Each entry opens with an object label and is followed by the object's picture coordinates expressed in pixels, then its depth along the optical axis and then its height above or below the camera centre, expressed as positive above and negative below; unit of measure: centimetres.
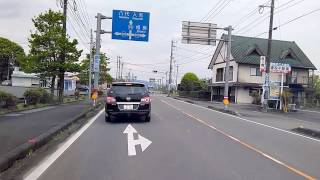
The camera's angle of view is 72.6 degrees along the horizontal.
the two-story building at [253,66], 2793 +330
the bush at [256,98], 2505 -86
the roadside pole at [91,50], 2394 +438
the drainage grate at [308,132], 835 -162
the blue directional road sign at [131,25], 1593 +465
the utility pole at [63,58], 1716 +224
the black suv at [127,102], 914 -59
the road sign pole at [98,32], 1512 +383
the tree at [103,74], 3216 +198
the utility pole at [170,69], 4879 +433
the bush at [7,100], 1131 -80
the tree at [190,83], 4074 +119
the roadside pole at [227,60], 1638 +230
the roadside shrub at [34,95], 1460 -69
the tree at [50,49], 1668 +289
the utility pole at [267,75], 1803 +132
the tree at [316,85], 2896 +109
